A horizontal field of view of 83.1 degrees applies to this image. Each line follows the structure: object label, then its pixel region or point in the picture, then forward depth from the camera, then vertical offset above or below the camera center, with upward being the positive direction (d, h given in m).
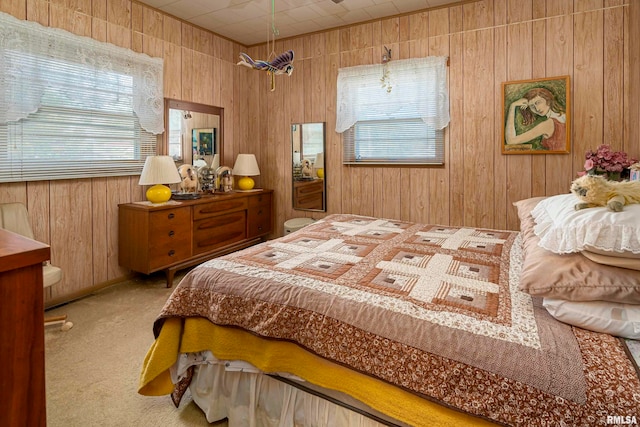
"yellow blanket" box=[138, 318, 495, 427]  1.16 -0.66
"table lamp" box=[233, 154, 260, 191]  4.45 +0.40
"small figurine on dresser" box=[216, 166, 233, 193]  4.36 +0.27
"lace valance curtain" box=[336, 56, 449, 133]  3.63 +1.14
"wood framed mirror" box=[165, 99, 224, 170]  3.91 +0.78
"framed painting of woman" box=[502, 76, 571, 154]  3.15 +0.74
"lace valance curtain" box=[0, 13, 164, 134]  2.72 +1.10
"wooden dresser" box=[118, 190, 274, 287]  3.29 -0.31
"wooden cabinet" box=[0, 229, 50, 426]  0.80 -0.31
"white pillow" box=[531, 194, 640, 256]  1.16 -0.11
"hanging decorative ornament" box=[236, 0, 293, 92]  2.59 +0.99
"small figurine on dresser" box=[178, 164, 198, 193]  3.88 +0.24
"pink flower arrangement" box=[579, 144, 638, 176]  2.46 +0.25
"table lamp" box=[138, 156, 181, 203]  3.41 +0.24
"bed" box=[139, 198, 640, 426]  1.03 -0.49
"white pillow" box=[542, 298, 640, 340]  1.13 -0.38
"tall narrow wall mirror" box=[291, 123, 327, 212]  4.37 +0.42
